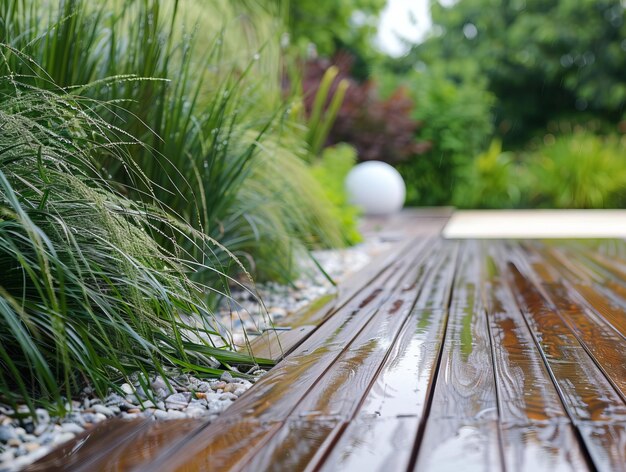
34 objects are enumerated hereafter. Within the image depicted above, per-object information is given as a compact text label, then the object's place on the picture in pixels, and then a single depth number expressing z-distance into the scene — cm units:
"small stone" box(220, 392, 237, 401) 171
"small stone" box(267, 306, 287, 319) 277
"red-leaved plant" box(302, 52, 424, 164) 907
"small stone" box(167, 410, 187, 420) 159
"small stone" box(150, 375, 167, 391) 178
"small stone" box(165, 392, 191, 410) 166
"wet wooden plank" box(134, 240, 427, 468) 142
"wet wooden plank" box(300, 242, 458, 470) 130
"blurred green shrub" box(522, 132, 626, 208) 998
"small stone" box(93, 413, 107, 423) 158
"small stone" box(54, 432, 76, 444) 146
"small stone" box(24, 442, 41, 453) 142
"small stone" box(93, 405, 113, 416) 162
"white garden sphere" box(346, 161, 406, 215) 742
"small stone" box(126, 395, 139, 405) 169
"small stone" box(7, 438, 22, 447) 145
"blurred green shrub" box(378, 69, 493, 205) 987
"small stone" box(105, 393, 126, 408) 168
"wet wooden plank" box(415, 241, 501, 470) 129
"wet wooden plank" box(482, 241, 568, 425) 150
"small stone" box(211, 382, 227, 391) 180
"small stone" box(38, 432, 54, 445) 145
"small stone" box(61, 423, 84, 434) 151
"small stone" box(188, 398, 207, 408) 166
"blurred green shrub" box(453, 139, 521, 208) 1033
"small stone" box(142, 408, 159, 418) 161
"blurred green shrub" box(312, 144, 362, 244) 494
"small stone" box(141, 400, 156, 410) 166
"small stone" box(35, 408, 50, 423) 154
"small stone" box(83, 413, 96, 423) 158
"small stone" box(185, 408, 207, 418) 160
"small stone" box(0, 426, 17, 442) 147
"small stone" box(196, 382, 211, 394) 177
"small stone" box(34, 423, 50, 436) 149
